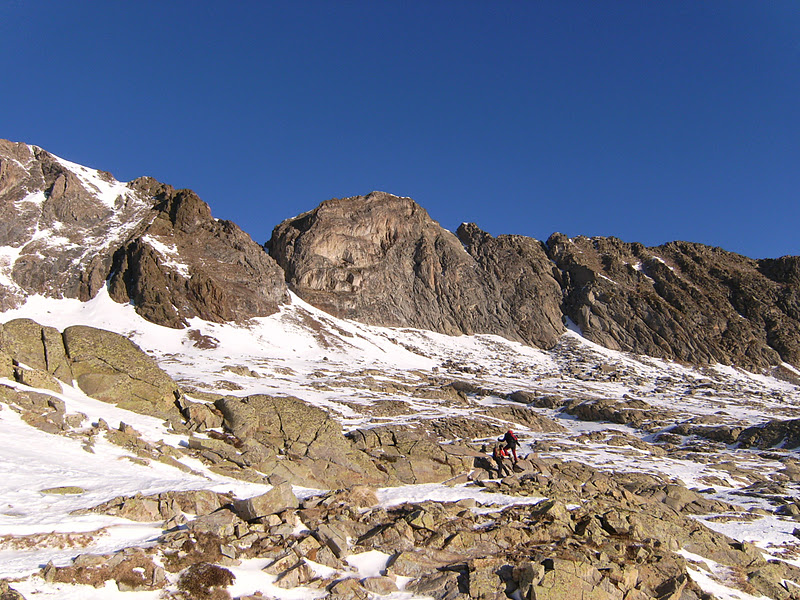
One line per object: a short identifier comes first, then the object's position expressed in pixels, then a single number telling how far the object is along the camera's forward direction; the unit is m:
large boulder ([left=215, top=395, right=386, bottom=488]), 18.95
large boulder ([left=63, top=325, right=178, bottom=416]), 20.80
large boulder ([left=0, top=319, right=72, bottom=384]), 20.09
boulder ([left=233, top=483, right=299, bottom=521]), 12.32
